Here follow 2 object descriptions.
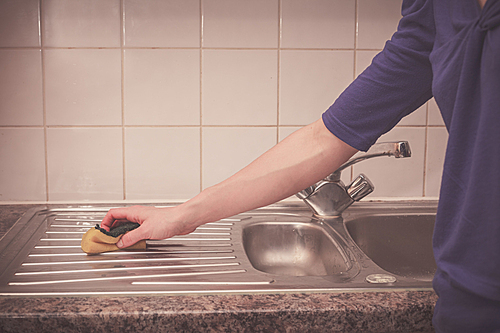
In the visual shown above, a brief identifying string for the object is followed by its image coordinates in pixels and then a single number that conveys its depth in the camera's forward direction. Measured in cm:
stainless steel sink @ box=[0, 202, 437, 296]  59
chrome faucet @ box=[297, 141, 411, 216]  96
